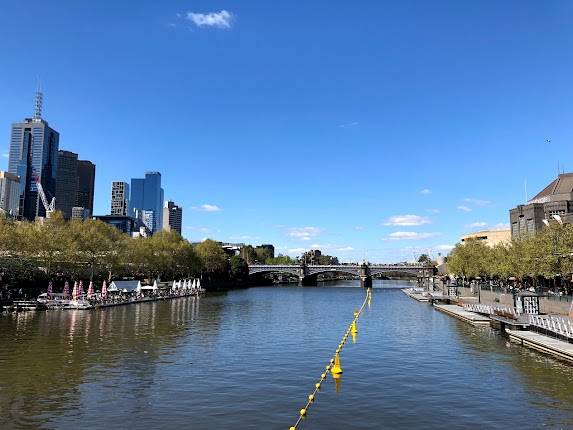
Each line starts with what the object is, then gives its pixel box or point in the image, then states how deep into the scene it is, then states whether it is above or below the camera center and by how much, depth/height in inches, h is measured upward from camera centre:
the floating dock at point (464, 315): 2790.4 -188.6
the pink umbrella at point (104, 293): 3859.7 -101.6
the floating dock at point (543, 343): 1647.4 -208.2
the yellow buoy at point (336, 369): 1411.2 -240.1
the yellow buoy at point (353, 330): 2327.3 -217.8
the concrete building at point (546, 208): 5568.4 +877.5
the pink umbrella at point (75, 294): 3622.0 -104.2
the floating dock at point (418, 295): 5118.1 -136.0
